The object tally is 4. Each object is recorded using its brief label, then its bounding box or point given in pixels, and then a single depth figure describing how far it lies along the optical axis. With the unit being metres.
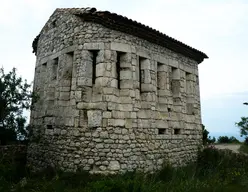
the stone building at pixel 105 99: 6.27
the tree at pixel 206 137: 16.12
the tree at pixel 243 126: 17.81
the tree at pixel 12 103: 6.48
